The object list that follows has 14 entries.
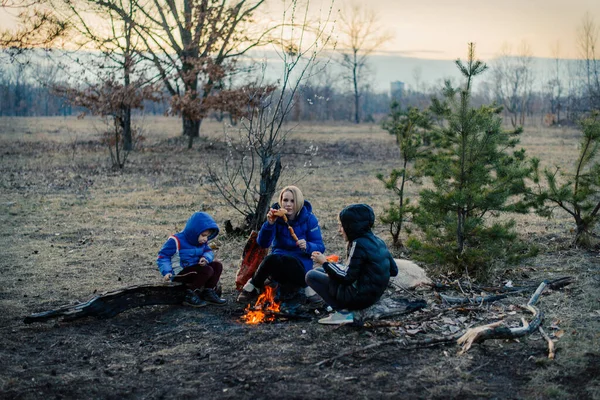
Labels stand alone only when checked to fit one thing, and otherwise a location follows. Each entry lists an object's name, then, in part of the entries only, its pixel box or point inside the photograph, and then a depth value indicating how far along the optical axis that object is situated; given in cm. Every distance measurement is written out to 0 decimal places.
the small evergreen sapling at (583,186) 766
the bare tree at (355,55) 5850
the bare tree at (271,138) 796
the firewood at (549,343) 445
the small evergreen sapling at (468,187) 632
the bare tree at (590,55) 1795
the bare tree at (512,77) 6131
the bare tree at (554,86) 5460
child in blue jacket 578
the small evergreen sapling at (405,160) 797
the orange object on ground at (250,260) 633
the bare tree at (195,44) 2161
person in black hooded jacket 500
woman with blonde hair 585
